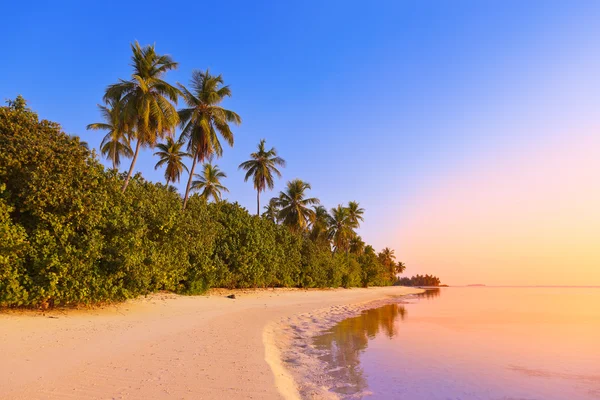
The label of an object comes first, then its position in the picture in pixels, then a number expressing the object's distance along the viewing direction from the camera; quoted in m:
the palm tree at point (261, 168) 41.19
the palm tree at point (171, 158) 39.03
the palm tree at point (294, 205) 46.50
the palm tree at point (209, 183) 44.78
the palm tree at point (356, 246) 74.50
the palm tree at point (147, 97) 21.89
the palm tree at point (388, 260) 95.94
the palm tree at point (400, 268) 109.84
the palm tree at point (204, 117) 27.47
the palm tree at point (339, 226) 60.12
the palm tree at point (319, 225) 57.25
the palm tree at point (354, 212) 63.21
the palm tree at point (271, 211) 60.09
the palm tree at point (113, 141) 23.04
